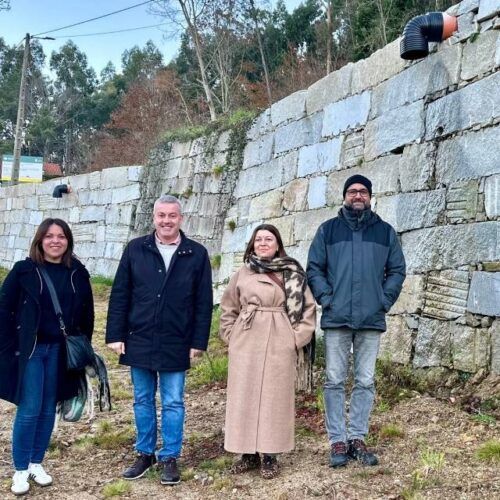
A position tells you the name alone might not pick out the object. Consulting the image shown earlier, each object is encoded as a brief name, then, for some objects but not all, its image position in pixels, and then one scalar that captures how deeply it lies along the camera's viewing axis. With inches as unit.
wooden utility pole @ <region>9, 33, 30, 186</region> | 791.1
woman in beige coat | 145.6
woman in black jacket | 145.2
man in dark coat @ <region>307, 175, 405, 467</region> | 147.6
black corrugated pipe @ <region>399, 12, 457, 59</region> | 203.0
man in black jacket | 148.6
